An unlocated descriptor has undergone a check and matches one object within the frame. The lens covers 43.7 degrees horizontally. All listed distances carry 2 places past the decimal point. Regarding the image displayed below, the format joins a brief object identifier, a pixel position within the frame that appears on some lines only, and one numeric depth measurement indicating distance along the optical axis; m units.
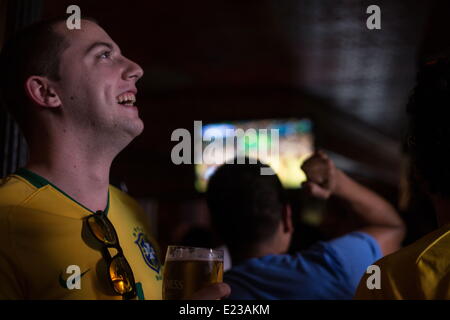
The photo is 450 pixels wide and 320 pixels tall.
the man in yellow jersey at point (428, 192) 1.04
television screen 5.14
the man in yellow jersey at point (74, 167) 1.28
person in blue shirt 1.71
